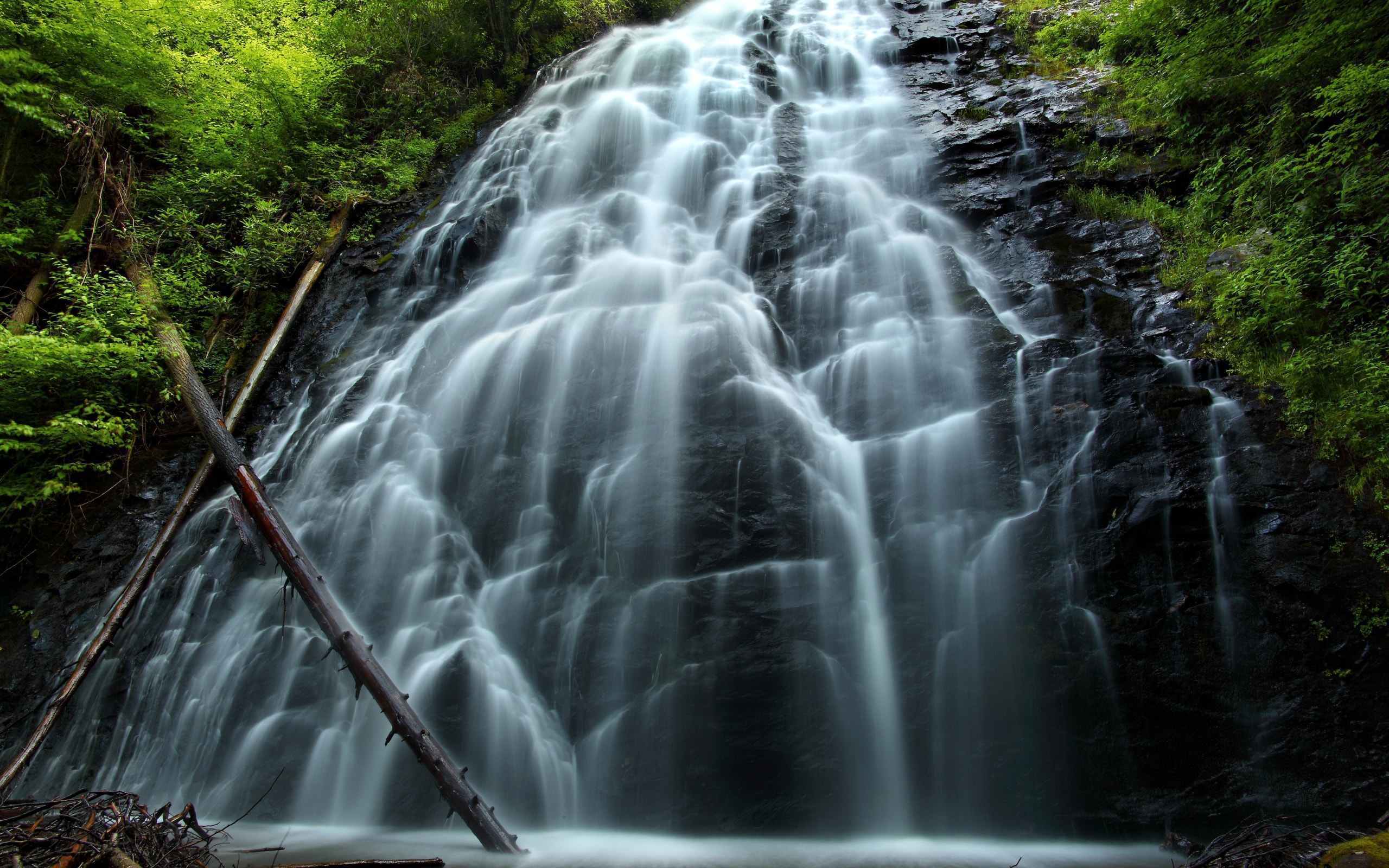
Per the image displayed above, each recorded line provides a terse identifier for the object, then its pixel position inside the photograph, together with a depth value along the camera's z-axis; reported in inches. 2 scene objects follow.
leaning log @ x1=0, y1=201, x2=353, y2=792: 188.1
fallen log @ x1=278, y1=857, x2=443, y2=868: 109.2
